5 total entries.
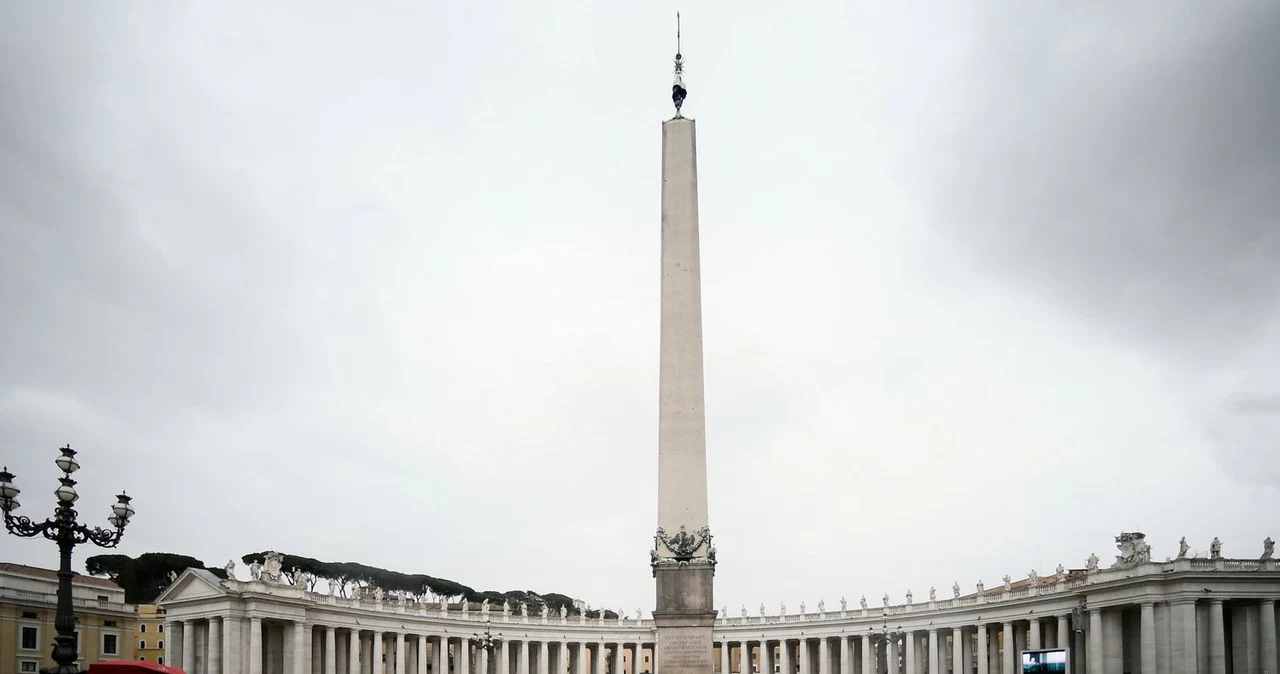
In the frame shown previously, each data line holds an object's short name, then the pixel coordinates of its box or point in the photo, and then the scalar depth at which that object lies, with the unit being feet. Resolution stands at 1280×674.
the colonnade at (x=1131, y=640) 147.43
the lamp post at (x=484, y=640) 216.33
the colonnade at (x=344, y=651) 172.55
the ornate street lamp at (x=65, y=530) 48.32
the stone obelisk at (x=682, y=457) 62.03
